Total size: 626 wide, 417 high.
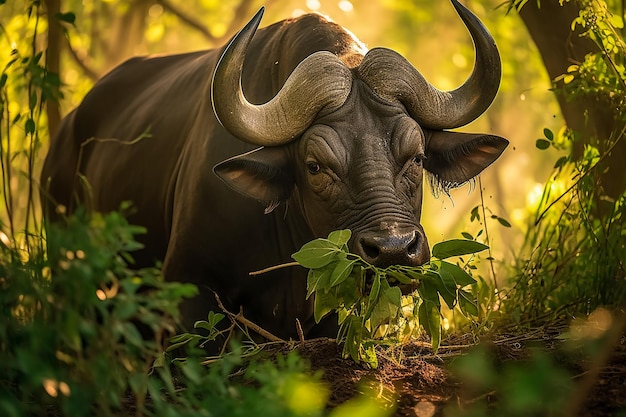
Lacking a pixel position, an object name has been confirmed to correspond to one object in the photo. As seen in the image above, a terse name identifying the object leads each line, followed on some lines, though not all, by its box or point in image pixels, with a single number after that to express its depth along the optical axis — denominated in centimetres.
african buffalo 1005
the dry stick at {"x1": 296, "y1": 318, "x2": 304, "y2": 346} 870
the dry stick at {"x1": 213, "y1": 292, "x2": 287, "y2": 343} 934
